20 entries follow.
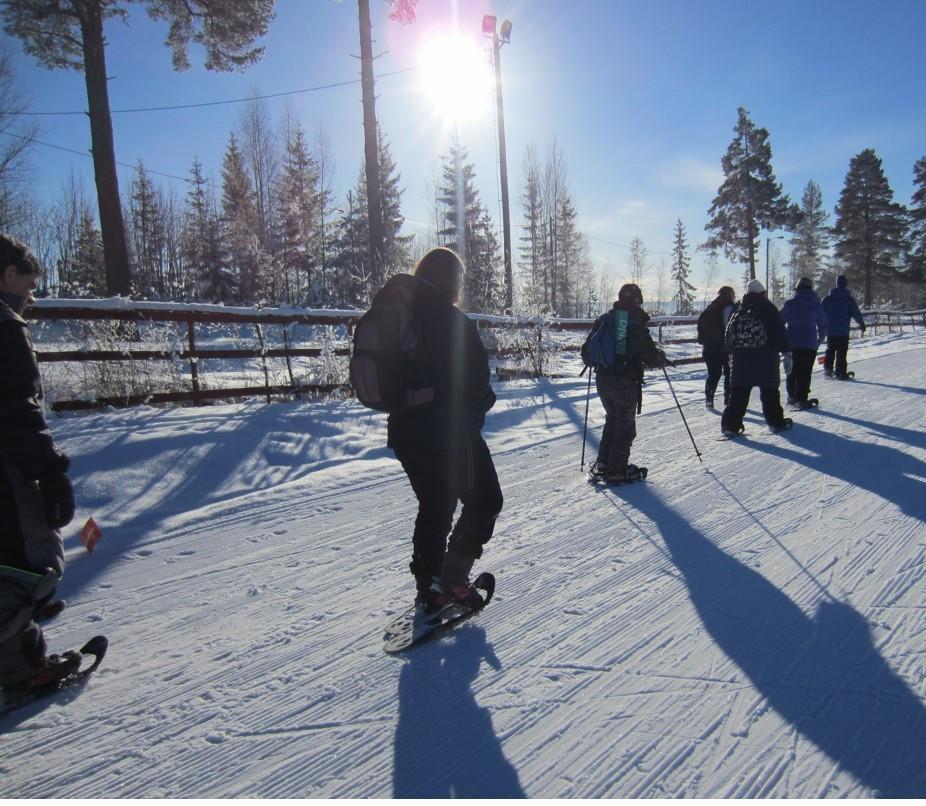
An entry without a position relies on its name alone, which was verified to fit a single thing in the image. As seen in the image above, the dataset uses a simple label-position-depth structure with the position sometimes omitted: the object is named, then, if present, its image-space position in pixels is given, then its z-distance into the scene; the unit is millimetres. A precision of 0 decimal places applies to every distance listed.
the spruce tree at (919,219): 43375
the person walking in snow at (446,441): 2535
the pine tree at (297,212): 35594
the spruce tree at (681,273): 65000
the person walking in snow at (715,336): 8328
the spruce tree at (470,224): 33531
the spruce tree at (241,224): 31938
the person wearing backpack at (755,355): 6477
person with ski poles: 5004
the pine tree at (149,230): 42750
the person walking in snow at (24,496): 2018
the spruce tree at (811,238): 58062
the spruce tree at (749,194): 37344
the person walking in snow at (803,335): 8141
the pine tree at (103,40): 11562
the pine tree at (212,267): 30969
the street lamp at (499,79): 19562
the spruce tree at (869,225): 43031
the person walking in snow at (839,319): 10430
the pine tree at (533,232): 46219
